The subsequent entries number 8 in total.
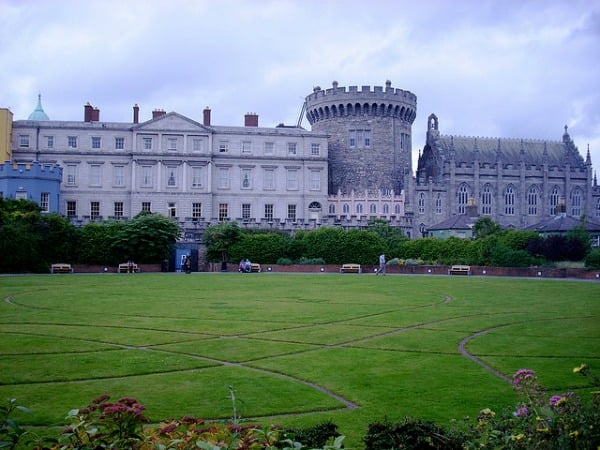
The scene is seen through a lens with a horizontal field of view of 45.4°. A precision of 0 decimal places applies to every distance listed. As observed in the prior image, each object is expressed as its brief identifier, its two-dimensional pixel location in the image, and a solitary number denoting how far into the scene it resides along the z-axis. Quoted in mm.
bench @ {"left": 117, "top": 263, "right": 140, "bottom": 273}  51812
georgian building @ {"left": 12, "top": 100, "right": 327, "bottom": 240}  74875
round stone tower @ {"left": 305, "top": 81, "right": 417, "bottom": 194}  85375
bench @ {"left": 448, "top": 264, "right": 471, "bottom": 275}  49969
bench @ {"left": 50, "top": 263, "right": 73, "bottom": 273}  50250
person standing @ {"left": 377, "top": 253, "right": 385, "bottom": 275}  49219
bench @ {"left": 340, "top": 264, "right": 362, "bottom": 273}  53312
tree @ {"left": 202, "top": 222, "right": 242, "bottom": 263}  57375
